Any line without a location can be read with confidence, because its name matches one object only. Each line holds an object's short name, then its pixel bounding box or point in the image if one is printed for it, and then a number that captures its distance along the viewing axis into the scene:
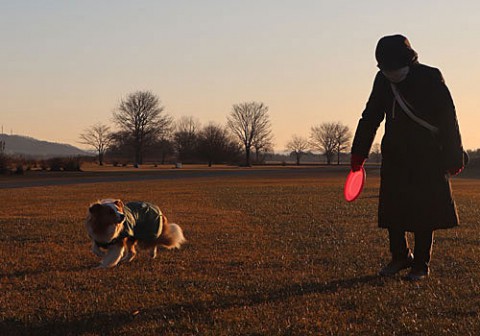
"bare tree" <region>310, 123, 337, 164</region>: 109.44
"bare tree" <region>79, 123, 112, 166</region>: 80.56
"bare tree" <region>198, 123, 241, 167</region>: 84.06
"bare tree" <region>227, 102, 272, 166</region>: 92.25
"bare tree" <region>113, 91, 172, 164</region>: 75.19
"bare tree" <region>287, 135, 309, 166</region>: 115.50
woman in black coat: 4.99
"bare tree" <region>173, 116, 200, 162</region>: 88.44
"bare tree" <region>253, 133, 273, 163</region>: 92.54
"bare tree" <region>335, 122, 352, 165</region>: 109.22
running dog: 5.52
